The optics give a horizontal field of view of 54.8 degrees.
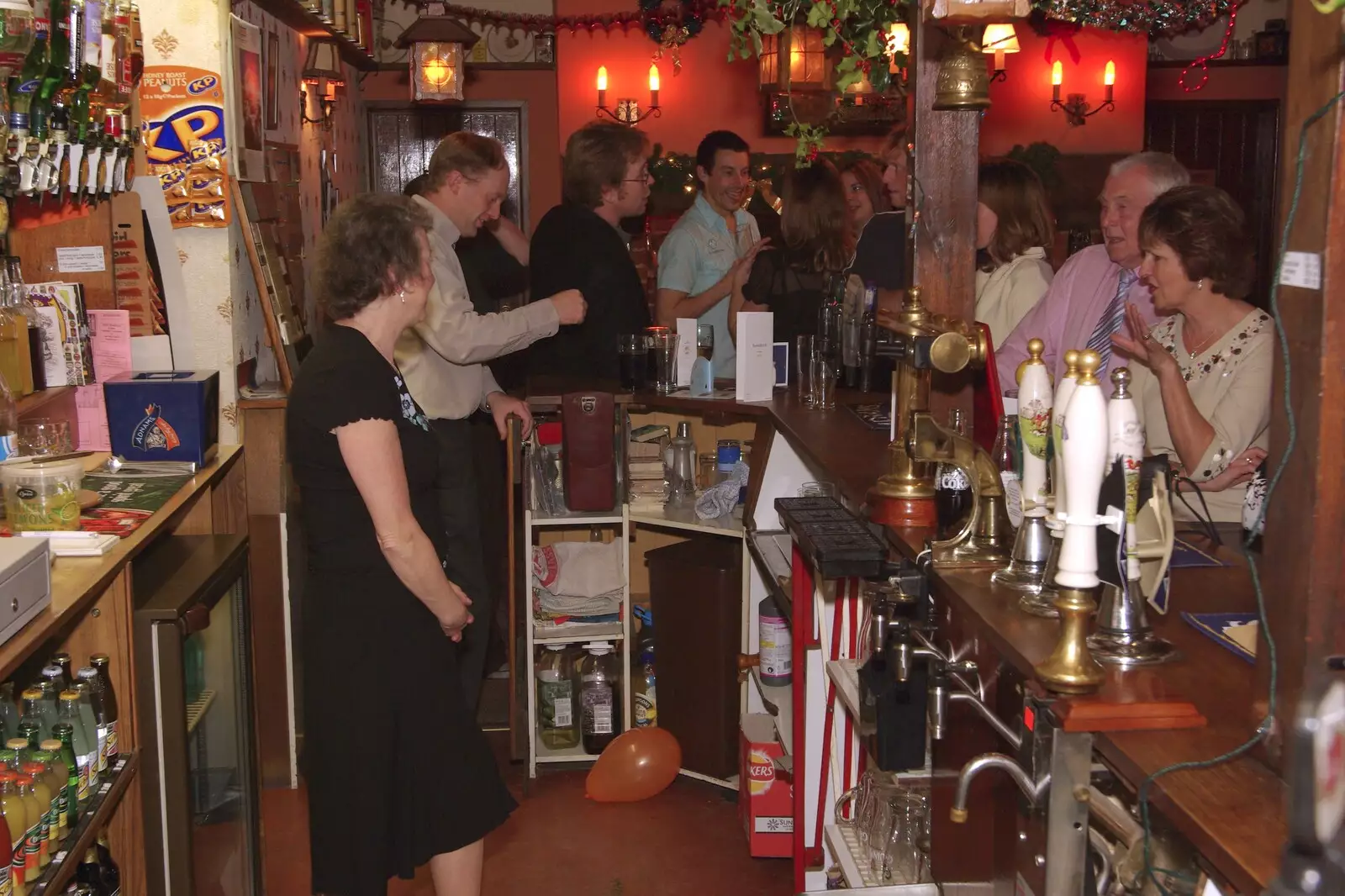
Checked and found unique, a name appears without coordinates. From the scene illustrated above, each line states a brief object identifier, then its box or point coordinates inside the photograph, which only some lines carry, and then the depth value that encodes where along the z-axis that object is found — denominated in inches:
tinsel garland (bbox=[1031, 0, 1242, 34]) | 147.1
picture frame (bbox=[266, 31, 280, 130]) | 189.3
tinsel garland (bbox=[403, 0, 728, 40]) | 355.6
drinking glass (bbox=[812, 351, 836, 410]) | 155.6
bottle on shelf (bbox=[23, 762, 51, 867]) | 80.5
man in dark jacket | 180.5
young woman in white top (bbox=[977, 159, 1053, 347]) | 155.3
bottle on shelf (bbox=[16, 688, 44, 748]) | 89.9
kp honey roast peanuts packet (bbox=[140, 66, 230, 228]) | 150.7
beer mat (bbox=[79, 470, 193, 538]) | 103.6
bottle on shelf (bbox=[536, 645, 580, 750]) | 168.6
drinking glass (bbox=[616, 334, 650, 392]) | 173.3
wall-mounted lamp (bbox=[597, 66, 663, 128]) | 360.5
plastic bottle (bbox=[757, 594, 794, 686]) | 146.3
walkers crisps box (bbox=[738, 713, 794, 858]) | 143.2
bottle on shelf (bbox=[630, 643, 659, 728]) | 171.8
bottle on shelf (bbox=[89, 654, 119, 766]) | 97.3
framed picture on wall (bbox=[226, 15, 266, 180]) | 160.7
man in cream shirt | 151.9
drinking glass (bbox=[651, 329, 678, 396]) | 172.7
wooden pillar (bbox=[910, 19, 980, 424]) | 104.9
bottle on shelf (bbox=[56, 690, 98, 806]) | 90.8
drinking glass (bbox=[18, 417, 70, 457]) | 110.5
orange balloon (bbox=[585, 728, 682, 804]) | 162.7
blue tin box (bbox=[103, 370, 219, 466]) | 126.8
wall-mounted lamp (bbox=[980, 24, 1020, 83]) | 105.8
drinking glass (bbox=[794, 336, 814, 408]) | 162.9
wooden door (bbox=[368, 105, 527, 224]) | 365.1
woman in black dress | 106.5
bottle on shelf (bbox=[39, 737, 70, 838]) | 84.4
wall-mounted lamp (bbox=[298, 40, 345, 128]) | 231.5
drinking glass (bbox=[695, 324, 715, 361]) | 174.2
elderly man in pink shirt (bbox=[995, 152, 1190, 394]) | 131.8
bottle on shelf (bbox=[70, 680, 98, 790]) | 93.1
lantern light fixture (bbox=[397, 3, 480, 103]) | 282.5
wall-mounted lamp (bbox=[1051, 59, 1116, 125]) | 366.6
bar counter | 48.6
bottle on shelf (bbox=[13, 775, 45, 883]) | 78.5
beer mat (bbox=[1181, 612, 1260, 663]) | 67.3
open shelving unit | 164.4
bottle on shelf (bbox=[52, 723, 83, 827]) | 87.1
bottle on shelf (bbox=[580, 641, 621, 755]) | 169.2
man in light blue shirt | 190.2
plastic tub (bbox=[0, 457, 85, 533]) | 97.7
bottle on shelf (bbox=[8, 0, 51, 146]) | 106.1
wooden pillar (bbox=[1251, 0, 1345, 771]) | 49.8
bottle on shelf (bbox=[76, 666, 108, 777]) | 94.7
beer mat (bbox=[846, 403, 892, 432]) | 140.3
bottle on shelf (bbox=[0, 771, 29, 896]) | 76.7
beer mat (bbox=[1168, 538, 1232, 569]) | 85.0
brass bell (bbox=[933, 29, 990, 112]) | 98.5
